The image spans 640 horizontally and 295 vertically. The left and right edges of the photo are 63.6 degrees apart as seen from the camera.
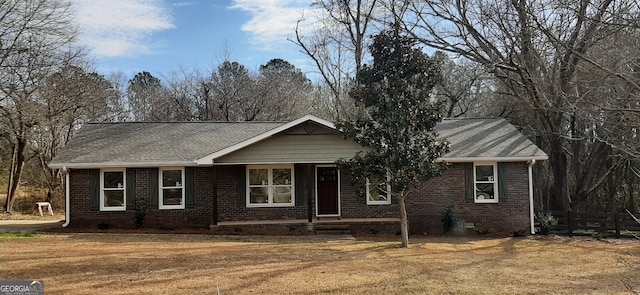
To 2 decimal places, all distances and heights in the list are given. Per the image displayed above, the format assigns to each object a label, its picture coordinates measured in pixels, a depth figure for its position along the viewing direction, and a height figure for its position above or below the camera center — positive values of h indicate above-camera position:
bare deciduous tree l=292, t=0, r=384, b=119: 30.12 +7.75
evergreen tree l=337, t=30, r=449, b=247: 13.25 +1.43
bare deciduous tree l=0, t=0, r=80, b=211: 22.08 +5.05
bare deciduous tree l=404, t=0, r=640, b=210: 13.38 +3.79
